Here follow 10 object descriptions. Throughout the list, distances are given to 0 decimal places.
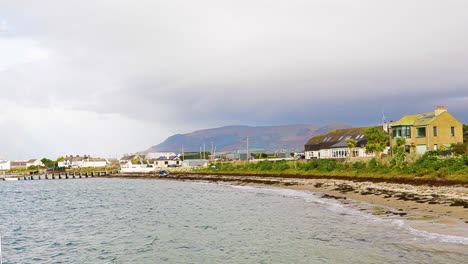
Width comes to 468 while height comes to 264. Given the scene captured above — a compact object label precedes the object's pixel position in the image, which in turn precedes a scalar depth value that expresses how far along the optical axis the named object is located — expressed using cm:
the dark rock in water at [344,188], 4826
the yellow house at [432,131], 6944
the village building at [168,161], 18790
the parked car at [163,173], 13685
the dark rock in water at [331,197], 4244
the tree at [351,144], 9119
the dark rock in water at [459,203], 2932
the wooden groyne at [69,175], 17100
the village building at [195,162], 16475
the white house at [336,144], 9832
